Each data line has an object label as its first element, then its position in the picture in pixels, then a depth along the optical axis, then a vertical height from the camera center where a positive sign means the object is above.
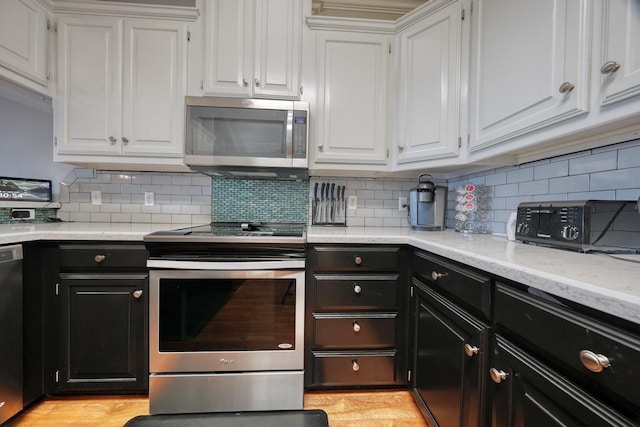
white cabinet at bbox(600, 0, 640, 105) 0.72 +0.45
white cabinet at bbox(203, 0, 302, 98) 1.64 +0.98
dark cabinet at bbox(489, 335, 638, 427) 0.53 -0.43
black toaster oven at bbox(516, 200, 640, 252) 0.91 -0.05
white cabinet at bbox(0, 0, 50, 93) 1.43 +0.89
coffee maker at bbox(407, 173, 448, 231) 1.75 +0.03
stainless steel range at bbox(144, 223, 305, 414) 1.34 -0.59
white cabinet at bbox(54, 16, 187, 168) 1.63 +0.71
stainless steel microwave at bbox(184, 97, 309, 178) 1.58 +0.43
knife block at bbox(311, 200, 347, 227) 2.03 -0.04
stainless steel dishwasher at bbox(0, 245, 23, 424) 1.18 -0.59
